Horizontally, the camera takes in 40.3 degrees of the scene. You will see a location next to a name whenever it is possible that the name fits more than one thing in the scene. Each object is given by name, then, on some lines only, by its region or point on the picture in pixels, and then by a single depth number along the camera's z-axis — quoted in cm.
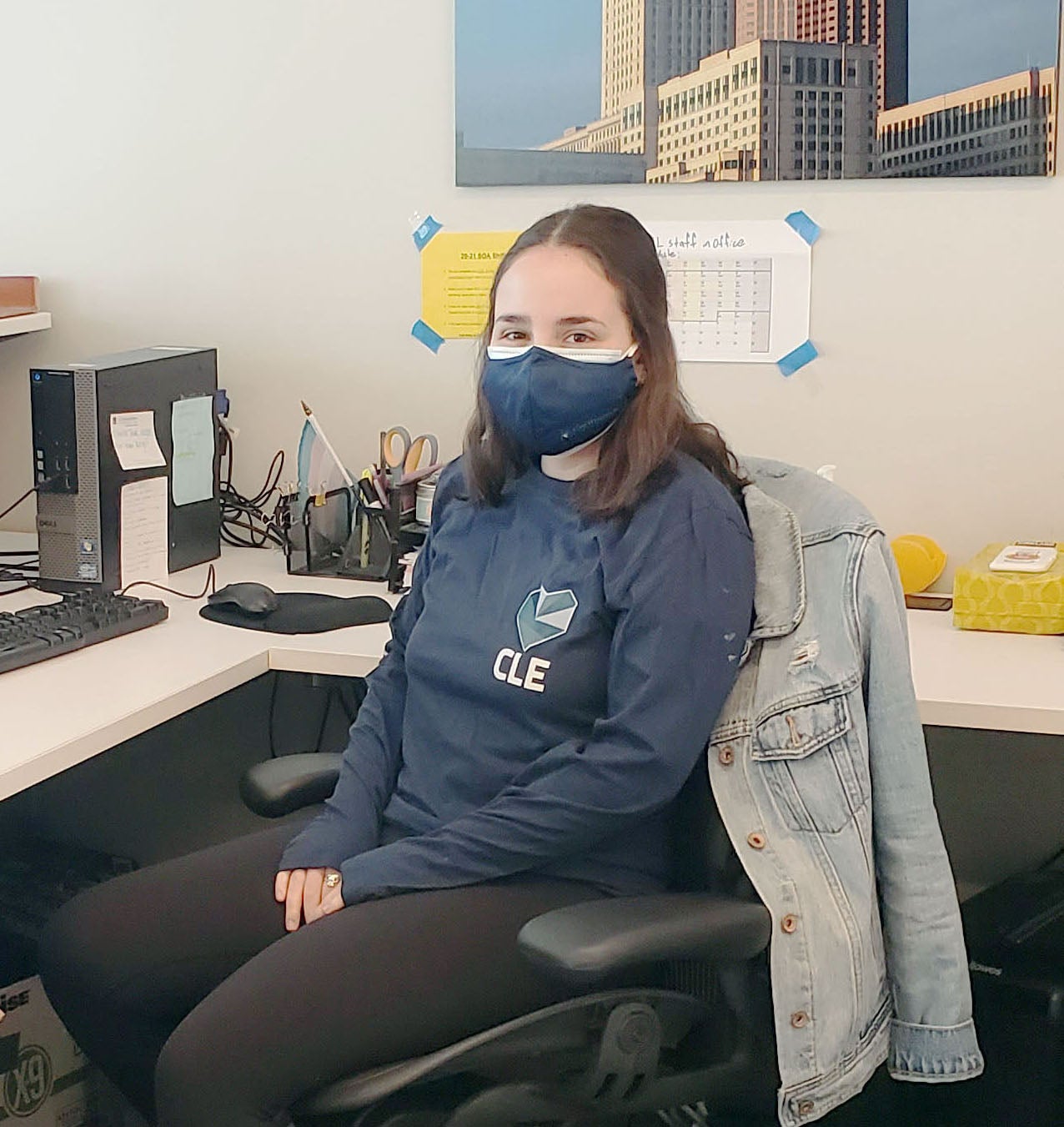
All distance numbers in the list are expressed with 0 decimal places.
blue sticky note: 217
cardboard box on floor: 190
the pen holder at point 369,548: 211
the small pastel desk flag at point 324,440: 217
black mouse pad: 186
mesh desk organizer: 210
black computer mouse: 188
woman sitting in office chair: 126
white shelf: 230
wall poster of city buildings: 194
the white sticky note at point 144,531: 207
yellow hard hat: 204
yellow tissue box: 182
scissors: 221
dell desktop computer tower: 201
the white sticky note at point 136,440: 204
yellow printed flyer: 221
